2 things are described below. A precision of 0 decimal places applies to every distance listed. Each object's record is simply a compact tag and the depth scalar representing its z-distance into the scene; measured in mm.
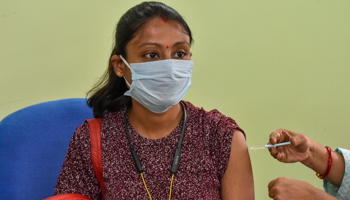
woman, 1918
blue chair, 1993
